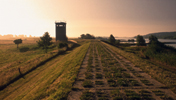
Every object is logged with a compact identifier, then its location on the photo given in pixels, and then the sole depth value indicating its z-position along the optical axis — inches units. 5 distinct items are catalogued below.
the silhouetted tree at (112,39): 4021.7
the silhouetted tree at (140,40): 3399.1
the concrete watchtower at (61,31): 2600.9
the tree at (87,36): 6706.7
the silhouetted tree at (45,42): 1533.8
